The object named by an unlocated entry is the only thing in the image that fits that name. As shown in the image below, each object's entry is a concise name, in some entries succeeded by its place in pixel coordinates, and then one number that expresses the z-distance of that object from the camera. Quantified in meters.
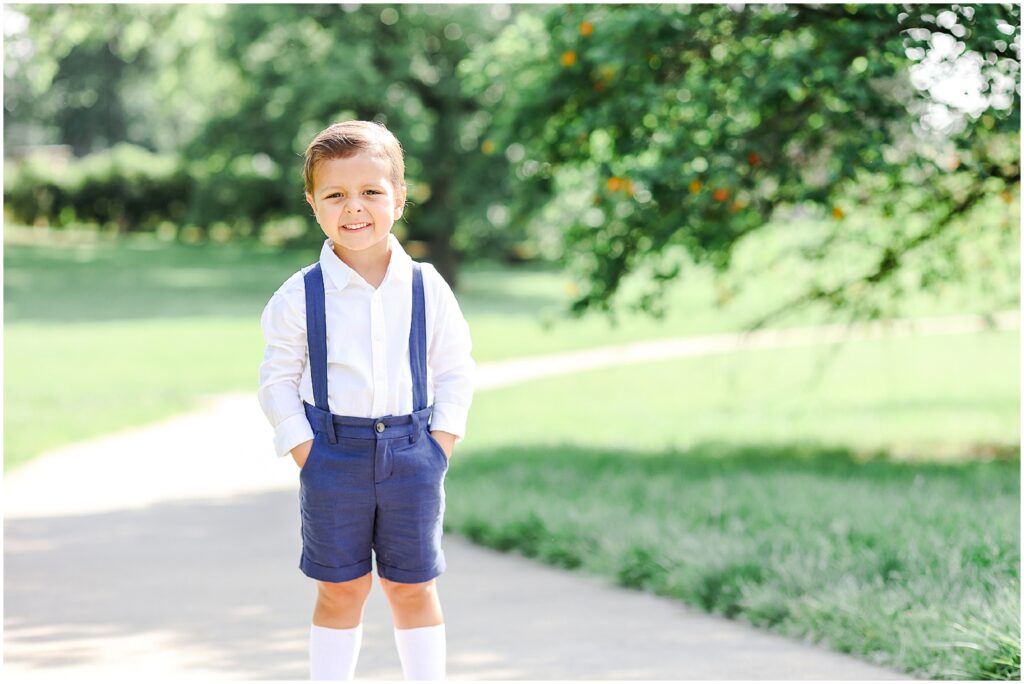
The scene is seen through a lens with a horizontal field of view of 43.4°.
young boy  3.45
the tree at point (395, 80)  28.81
